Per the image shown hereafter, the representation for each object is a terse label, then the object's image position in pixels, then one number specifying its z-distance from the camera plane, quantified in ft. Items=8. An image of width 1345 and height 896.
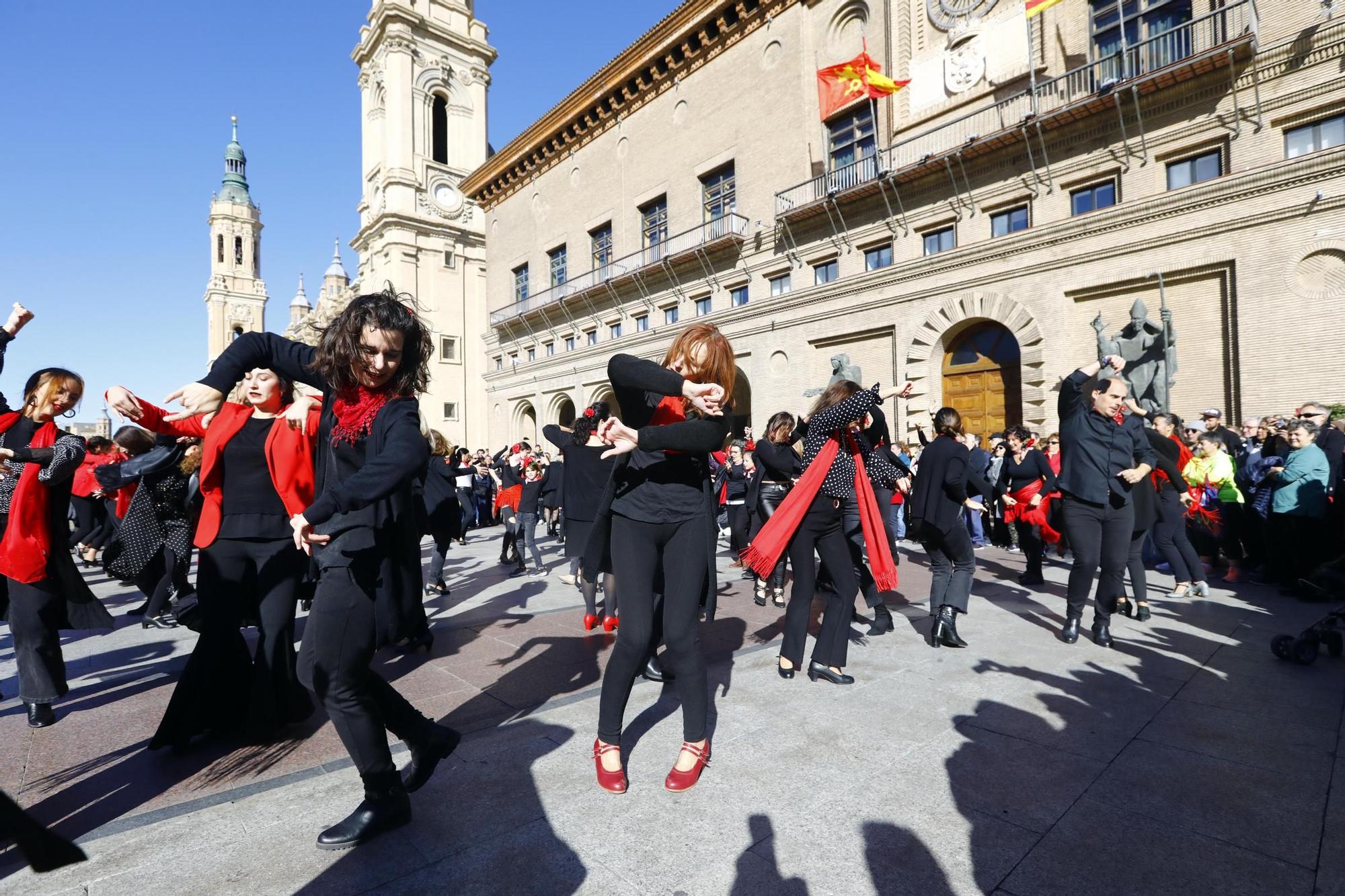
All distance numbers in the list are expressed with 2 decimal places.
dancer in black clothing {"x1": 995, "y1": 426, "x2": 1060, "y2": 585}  24.75
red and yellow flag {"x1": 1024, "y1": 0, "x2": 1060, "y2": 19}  49.75
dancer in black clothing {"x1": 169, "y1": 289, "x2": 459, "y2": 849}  7.87
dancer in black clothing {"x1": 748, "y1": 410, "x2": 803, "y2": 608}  16.85
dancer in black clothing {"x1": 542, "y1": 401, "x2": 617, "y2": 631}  19.35
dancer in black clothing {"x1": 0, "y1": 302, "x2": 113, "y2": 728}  12.26
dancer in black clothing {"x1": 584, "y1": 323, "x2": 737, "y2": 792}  9.64
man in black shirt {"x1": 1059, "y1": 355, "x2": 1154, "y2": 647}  16.63
